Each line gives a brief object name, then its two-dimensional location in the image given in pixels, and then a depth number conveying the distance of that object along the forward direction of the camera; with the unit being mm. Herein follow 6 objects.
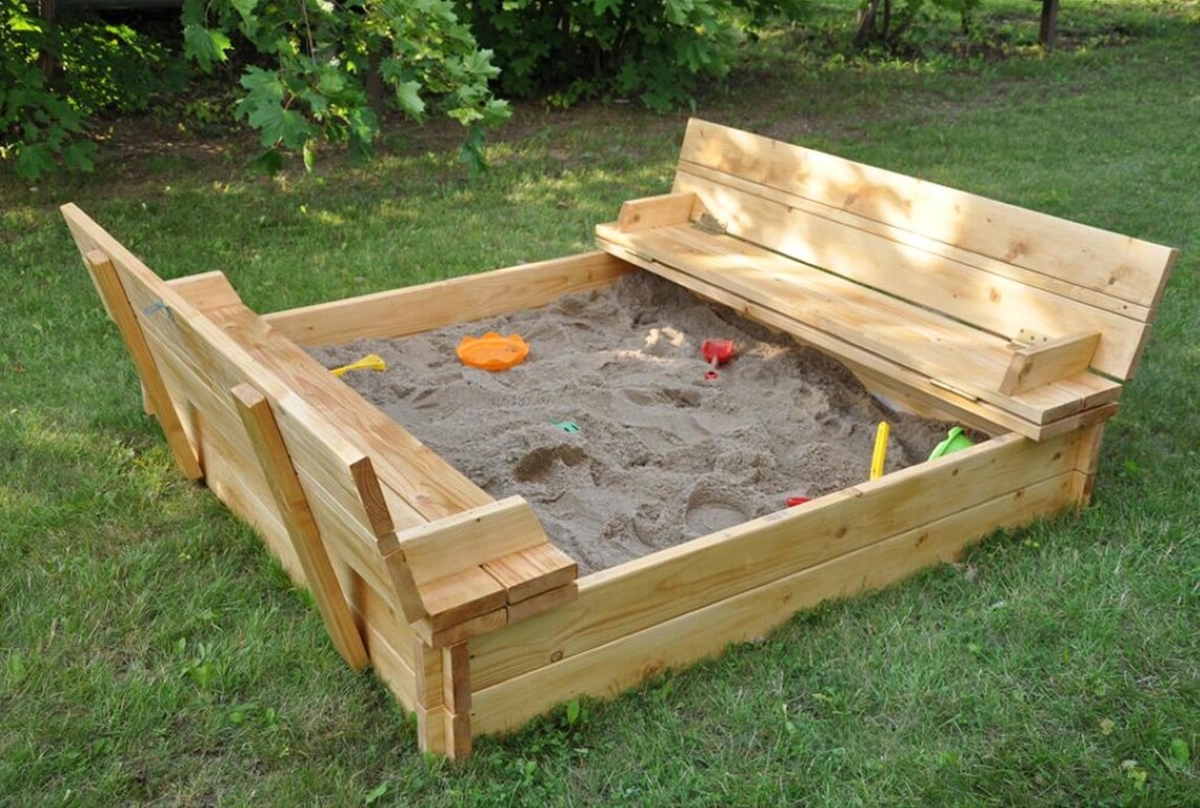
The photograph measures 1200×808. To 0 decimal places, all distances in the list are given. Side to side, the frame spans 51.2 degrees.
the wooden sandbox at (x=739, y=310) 2635
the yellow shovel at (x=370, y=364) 4246
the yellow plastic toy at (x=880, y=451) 3650
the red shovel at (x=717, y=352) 4453
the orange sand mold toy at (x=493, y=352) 4371
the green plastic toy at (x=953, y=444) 3701
